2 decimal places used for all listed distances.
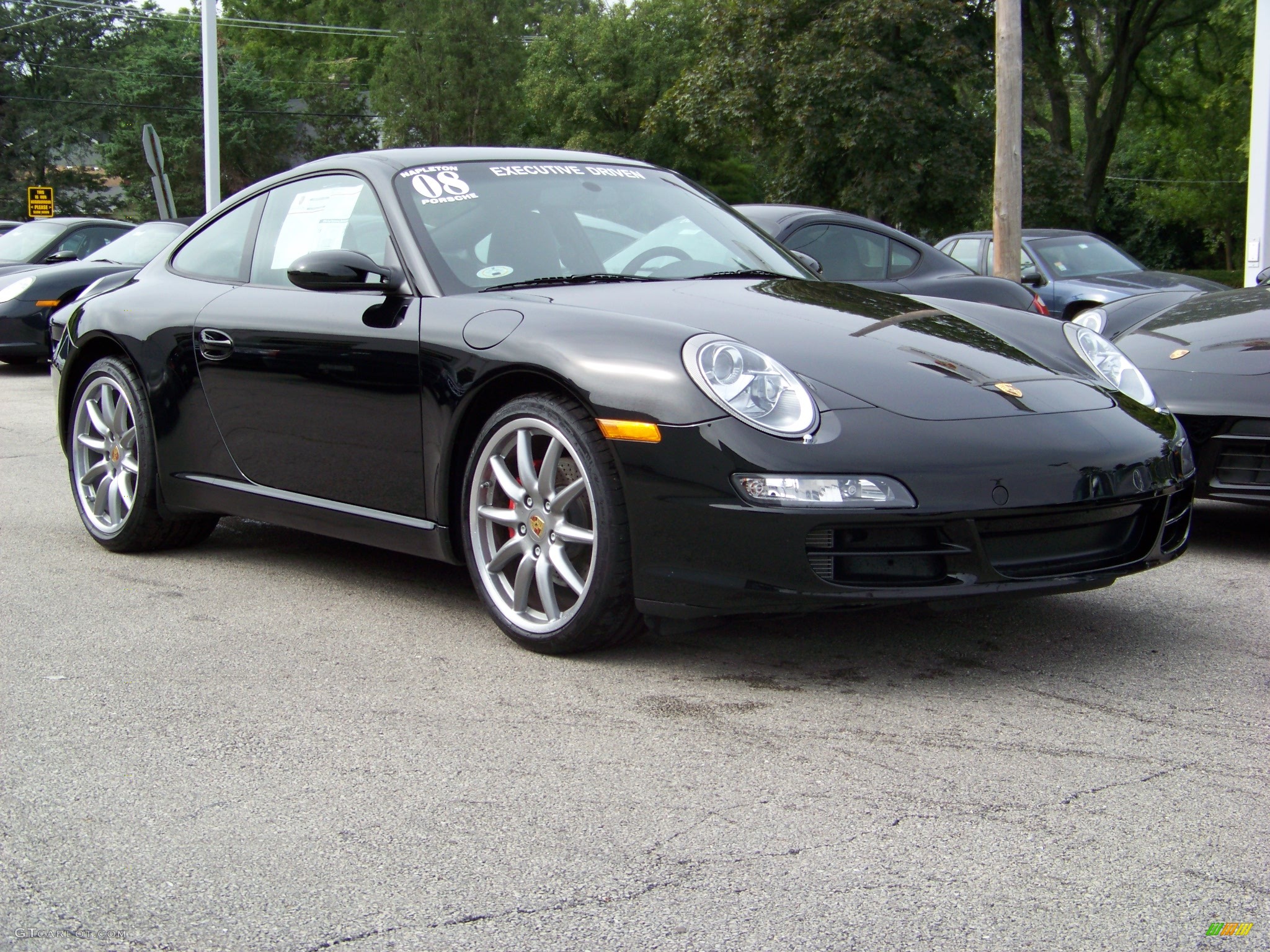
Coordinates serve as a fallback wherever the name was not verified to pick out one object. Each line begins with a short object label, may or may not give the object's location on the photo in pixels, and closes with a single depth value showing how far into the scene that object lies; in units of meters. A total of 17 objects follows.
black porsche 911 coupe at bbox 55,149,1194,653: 3.29
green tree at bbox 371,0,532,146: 64.56
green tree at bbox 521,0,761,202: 55.09
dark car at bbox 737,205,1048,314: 8.45
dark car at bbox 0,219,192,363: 12.93
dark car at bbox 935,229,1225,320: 13.31
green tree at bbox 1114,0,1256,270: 34.31
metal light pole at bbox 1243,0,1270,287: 13.45
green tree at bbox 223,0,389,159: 66.88
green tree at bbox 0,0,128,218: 56.16
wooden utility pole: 14.50
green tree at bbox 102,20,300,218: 56.81
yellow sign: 26.77
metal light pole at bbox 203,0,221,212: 20.64
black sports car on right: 5.01
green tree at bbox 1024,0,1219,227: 31.95
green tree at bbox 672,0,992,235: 25.53
